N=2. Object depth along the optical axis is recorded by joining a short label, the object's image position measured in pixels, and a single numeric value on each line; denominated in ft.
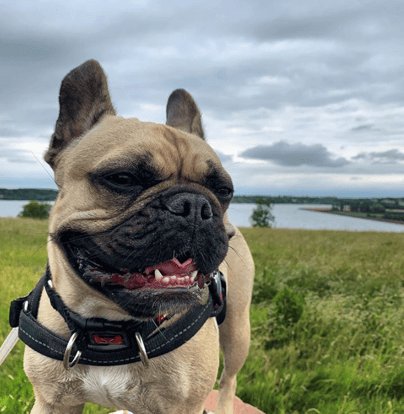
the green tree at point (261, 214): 175.83
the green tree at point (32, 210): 99.91
